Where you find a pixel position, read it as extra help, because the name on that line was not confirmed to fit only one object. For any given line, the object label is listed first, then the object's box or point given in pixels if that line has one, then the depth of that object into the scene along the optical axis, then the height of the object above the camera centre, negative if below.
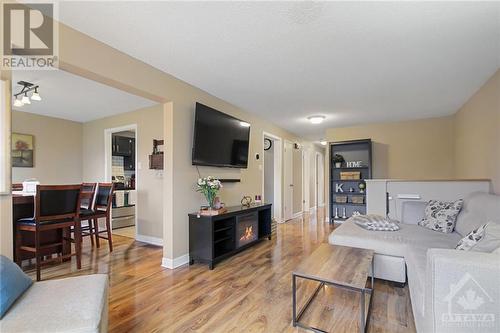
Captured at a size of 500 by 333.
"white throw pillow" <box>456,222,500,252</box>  1.46 -0.47
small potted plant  5.78 +0.18
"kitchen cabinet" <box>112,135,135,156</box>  5.77 +0.56
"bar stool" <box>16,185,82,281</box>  2.51 -0.52
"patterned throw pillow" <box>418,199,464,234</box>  2.71 -0.56
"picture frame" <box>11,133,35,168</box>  4.32 +0.34
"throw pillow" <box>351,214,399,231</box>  2.82 -0.67
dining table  2.66 -0.80
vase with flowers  3.11 -0.24
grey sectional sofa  1.12 -0.63
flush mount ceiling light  4.75 +0.96
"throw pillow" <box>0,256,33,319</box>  1.15 -0.59
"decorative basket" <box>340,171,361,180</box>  5.49 -0.17
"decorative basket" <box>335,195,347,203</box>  5.72 -0.74
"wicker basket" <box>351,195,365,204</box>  5.52 -0.72
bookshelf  5.55 -0.22
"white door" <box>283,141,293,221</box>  5.91 -0.26
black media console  2.94 -0.88
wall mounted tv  3.18 +0.43
